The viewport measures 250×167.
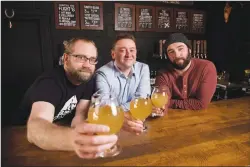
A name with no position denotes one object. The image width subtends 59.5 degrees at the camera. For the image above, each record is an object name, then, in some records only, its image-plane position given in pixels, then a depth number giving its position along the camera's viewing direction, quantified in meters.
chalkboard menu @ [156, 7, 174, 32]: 4.25
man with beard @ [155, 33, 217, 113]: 2.07
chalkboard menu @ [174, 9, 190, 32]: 4.39
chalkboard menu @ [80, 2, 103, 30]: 3.72
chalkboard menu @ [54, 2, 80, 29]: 3.55
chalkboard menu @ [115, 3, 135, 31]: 3.92
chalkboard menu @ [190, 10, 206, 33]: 4.55
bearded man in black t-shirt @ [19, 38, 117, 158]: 0.78
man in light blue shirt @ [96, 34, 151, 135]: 2.23
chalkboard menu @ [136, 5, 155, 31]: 4.09
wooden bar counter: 0.90
